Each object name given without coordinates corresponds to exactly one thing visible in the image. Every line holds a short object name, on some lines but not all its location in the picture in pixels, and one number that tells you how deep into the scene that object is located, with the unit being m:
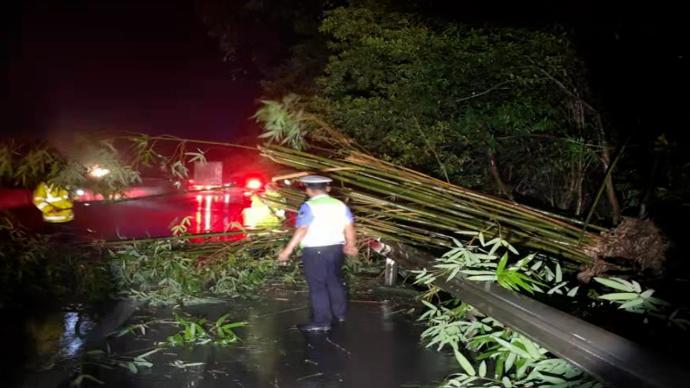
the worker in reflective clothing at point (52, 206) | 8.36
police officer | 5.61
